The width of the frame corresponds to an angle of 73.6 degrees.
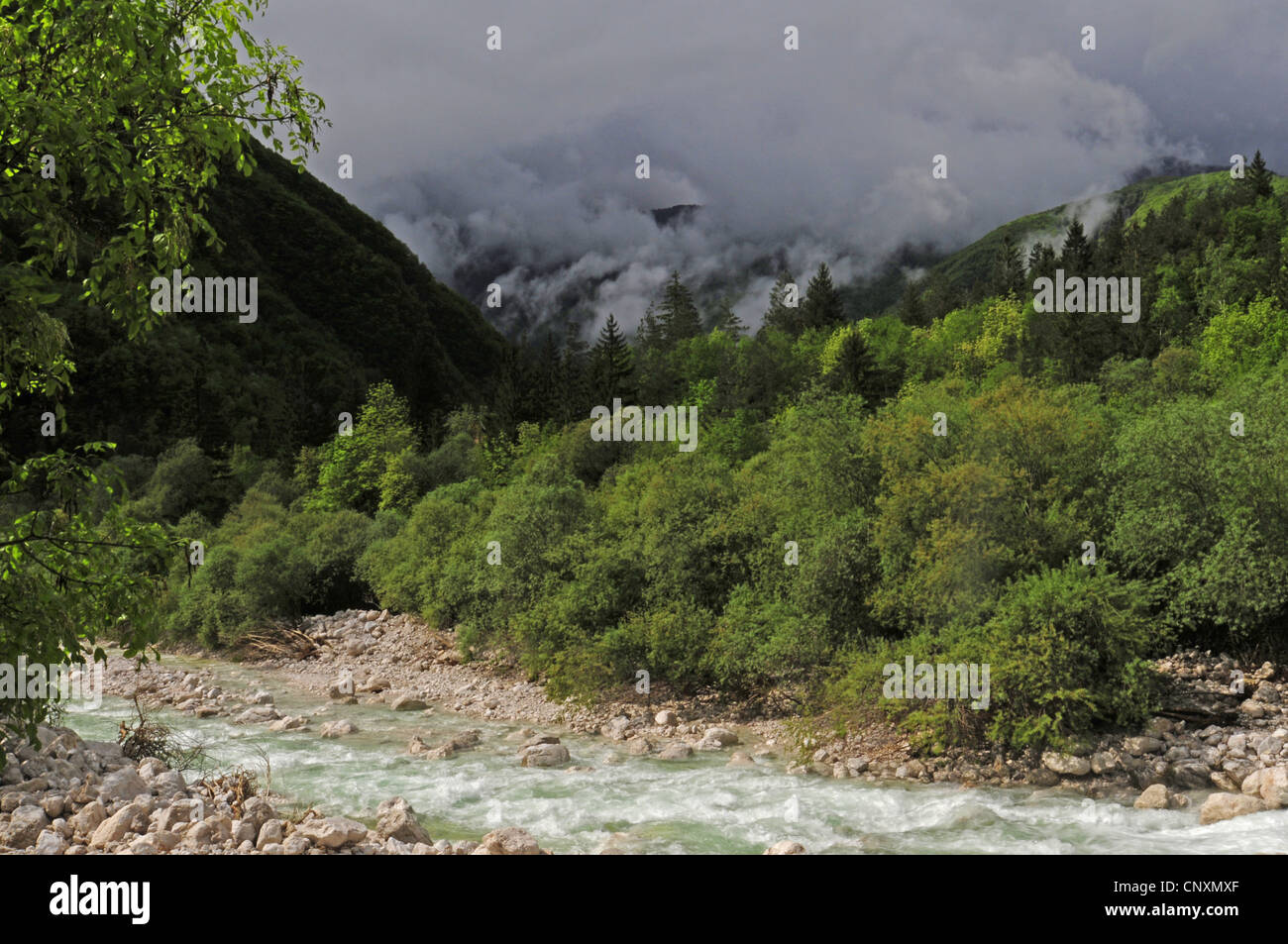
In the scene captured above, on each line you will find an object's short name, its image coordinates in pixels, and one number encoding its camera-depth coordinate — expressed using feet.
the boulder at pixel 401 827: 38.47
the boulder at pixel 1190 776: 47.96
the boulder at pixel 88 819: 34.24
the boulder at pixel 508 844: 36.52
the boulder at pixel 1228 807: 42.47
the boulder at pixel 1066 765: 49.96
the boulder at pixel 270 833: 34.45
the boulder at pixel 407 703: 82.74
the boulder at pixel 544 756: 59.26
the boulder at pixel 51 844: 31.84
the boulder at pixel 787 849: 38.40
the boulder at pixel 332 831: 35.04
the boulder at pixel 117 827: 33.09
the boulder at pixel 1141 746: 51.34
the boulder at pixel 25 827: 32.17
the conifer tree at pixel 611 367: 236.22
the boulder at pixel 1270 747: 48.98
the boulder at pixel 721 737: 64.44
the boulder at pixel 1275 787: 43.11
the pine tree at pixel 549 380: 238.27
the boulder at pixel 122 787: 38.34
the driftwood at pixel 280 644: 119.20
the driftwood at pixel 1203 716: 54.95
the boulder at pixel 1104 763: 49.73
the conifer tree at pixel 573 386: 227.44
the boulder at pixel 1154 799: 44.86
